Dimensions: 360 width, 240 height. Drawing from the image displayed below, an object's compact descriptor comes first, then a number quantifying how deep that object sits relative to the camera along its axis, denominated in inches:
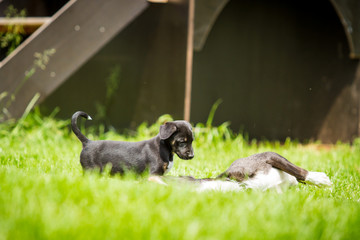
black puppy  299.4
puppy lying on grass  277.4
